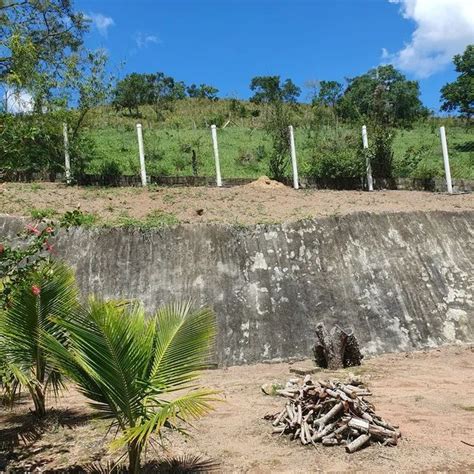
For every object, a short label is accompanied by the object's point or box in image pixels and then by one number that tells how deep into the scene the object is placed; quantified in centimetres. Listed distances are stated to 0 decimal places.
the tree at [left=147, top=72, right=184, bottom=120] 3928
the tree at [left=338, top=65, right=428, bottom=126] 4088
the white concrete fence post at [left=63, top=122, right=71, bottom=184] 1470
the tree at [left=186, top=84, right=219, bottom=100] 4444
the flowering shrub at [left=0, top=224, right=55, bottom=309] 432
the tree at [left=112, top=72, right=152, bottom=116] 3498
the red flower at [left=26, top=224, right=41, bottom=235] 445
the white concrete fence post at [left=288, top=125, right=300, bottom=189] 1496
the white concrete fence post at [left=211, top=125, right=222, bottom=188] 1460
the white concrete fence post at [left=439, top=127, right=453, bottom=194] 1521
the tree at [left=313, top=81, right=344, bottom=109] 4203
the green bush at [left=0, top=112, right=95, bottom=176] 1452
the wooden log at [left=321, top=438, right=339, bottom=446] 532
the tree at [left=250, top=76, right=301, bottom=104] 4397
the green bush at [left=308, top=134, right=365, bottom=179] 1545
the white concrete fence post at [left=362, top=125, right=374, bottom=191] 1541
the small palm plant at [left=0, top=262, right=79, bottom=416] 563
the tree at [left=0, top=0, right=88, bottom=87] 533
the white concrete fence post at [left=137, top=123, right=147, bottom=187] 1445
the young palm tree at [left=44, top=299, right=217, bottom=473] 396
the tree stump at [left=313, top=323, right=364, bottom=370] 898
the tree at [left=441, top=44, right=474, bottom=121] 3161
